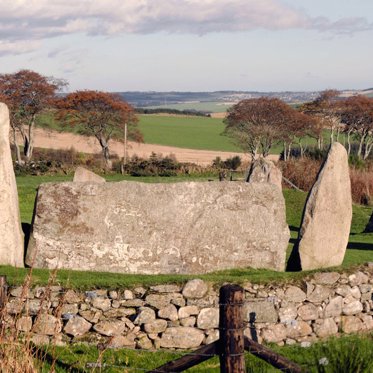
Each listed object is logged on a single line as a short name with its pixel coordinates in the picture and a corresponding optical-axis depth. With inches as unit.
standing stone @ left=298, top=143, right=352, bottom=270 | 650.8
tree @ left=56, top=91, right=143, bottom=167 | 2588.6
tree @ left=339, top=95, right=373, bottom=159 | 2982.3
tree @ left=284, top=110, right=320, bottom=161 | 2701.8
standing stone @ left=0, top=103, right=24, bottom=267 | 619.2
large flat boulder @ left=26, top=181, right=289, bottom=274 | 629.0
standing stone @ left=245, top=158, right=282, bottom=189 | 968.9
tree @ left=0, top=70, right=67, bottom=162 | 2479.1
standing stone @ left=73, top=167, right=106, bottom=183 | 802.2
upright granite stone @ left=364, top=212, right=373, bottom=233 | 1018.0
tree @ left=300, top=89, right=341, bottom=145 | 3070.9
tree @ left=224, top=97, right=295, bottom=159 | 2672.2
